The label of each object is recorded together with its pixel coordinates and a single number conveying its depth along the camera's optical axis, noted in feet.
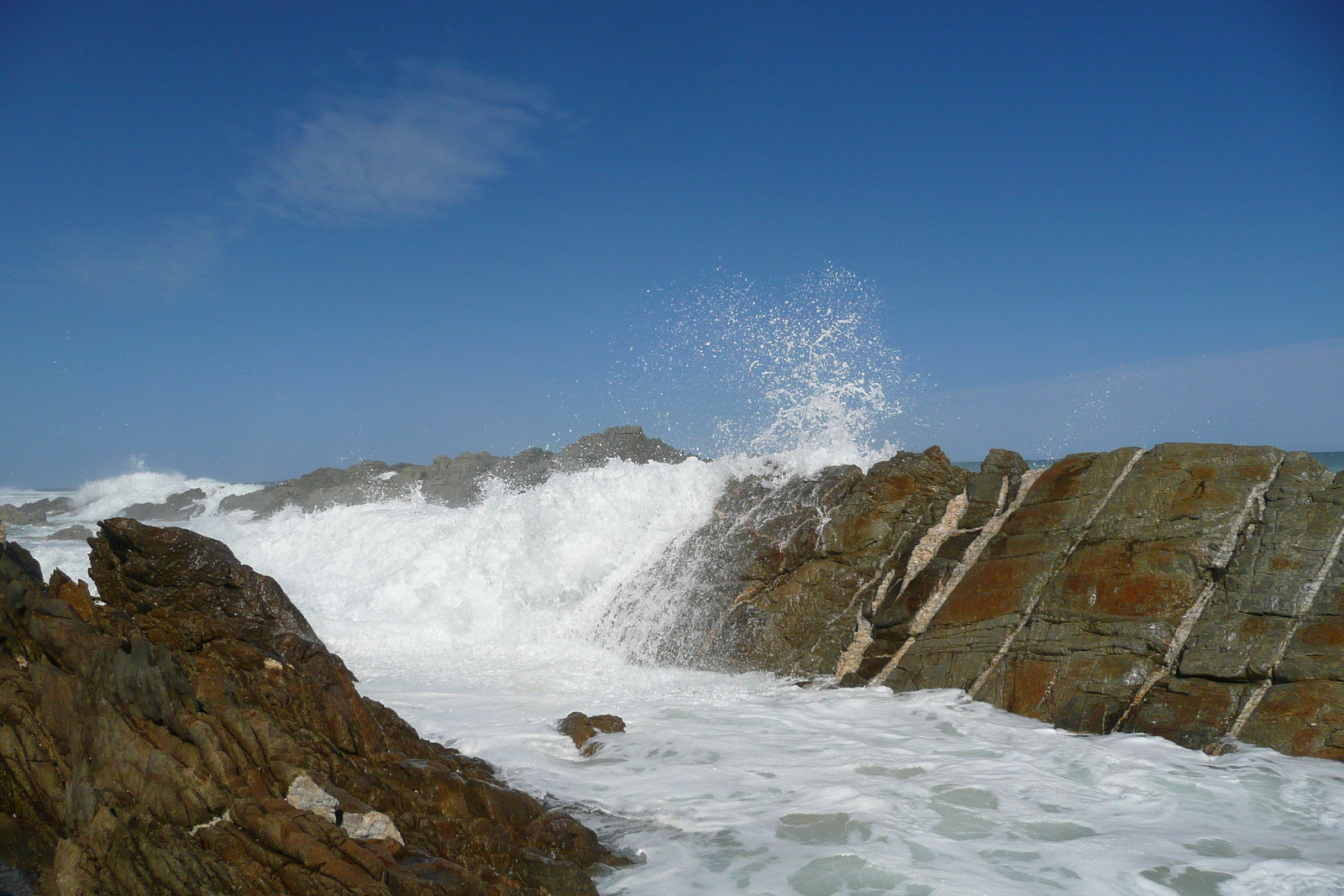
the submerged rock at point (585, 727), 20.56
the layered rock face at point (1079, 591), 19.84
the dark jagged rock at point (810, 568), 27.61
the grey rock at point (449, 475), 84.23
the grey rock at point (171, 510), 104.42
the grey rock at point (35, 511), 96.37
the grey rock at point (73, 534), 70.90
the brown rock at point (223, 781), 10.25
